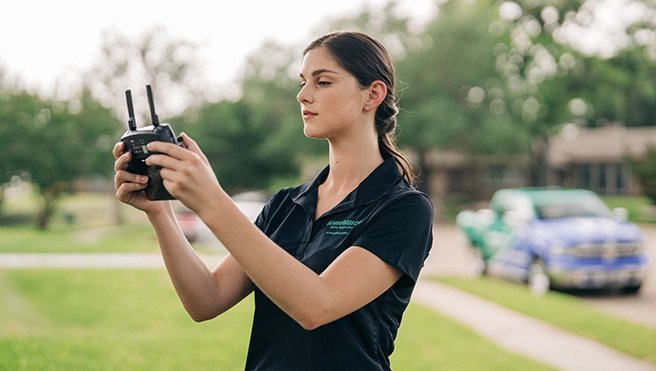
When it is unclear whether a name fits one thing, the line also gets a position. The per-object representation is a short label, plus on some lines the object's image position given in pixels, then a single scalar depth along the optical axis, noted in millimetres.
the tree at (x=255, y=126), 35719
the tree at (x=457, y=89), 29188
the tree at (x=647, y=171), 28094
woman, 1435
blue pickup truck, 9977
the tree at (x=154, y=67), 29172
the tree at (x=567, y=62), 36312
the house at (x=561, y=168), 41656
